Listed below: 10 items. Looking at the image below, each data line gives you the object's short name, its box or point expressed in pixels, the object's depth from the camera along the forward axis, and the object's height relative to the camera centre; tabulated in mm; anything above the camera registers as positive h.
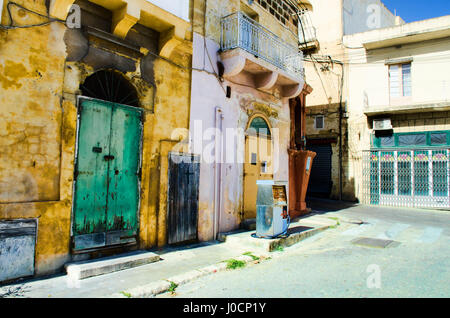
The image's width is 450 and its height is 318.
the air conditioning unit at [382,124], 16094 +2616
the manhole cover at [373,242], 7344 -1687
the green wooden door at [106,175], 5543 -124
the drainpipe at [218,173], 8109 -63
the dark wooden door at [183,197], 7023 -643
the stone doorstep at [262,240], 6887 -1633
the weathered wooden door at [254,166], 9219 +162
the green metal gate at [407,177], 14961 -157
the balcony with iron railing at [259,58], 8221 +3357
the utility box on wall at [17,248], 4555 -1224
